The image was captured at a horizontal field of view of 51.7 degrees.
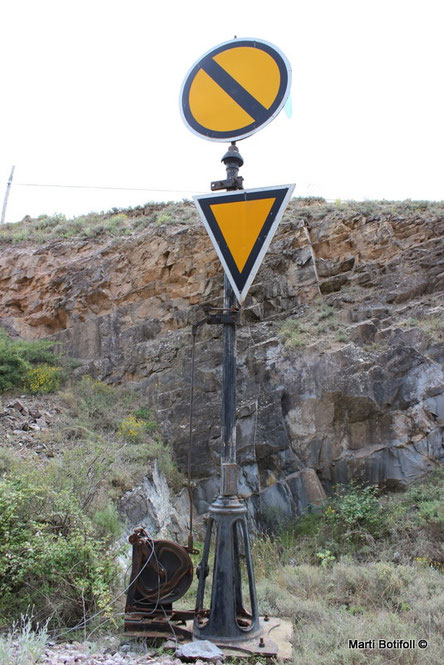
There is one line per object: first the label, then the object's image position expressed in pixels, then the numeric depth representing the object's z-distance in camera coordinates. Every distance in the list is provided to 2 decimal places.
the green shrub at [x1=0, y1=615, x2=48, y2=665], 2.47
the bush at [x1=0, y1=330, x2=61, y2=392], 11.65
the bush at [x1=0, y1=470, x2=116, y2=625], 3.91
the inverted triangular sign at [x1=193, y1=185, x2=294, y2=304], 3.26
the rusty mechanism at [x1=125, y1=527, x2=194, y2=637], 3.64
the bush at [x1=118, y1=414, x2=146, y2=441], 10.05
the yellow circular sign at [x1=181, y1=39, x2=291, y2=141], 3.47
